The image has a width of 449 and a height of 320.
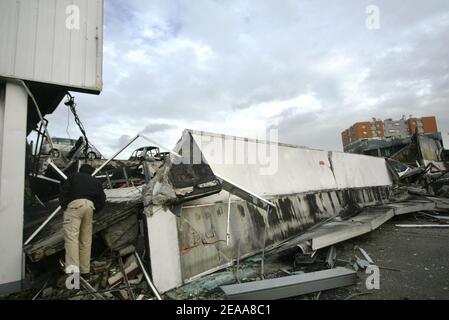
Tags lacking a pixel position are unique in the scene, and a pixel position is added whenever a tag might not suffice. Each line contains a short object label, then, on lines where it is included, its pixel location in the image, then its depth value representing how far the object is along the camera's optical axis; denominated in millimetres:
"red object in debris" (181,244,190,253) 3648
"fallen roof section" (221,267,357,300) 2927
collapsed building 3545
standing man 3404
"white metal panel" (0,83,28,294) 3451
